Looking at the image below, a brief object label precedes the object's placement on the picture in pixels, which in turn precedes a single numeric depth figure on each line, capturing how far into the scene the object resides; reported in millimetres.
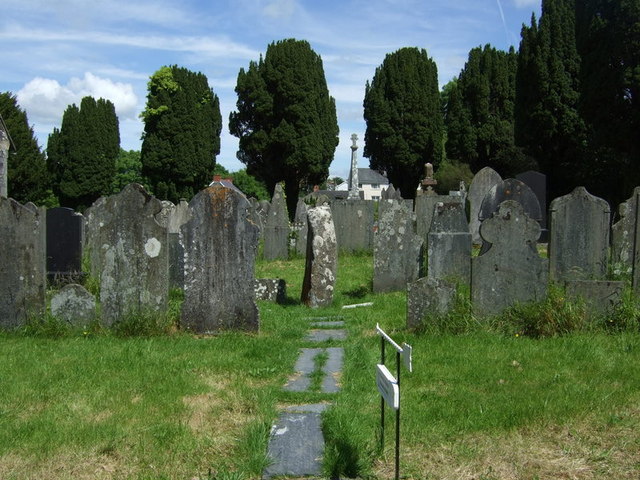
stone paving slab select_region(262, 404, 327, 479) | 4418
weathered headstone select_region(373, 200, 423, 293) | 12289
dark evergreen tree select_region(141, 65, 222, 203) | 48625
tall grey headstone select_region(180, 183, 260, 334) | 8430
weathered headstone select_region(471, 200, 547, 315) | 8469
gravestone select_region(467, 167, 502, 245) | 18312
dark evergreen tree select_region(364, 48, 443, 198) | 44344
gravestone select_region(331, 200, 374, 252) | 19469
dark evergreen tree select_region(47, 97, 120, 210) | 51312
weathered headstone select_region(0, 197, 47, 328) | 8500
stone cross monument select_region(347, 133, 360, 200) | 45206
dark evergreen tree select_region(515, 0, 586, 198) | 28344
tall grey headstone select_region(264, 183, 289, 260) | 18656
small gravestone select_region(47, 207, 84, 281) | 12805
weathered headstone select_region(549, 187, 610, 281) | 9852
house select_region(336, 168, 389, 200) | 96119
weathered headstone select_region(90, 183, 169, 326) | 8461
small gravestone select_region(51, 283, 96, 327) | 8453
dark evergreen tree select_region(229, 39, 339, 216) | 42406
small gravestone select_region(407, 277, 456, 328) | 8266
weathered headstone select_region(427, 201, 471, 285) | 10359
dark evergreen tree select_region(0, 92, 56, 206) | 39969
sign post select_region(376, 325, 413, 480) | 3850
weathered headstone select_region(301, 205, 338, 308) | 10859
